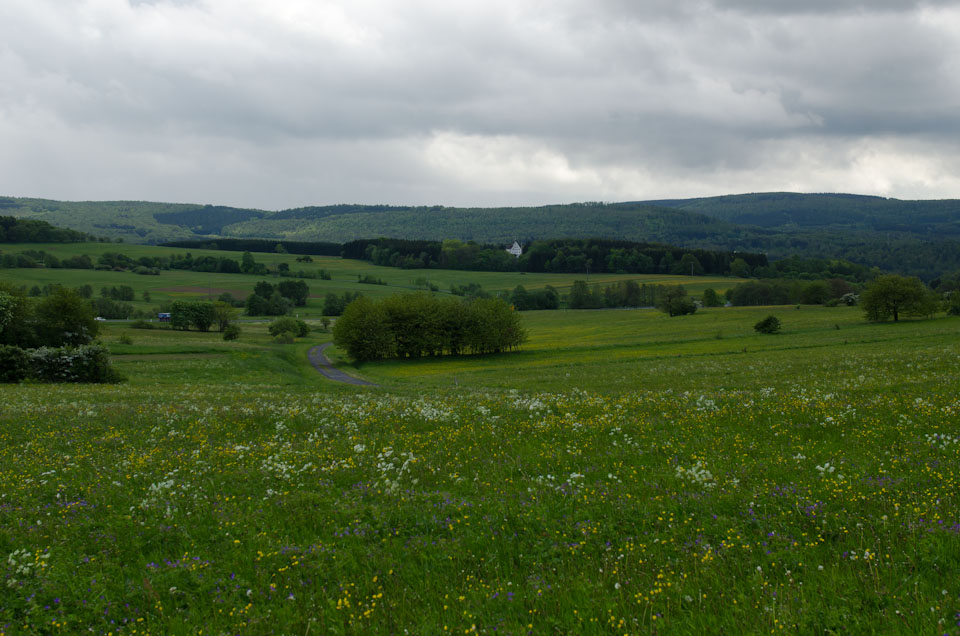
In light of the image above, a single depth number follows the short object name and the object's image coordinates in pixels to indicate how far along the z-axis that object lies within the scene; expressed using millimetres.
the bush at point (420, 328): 81188
